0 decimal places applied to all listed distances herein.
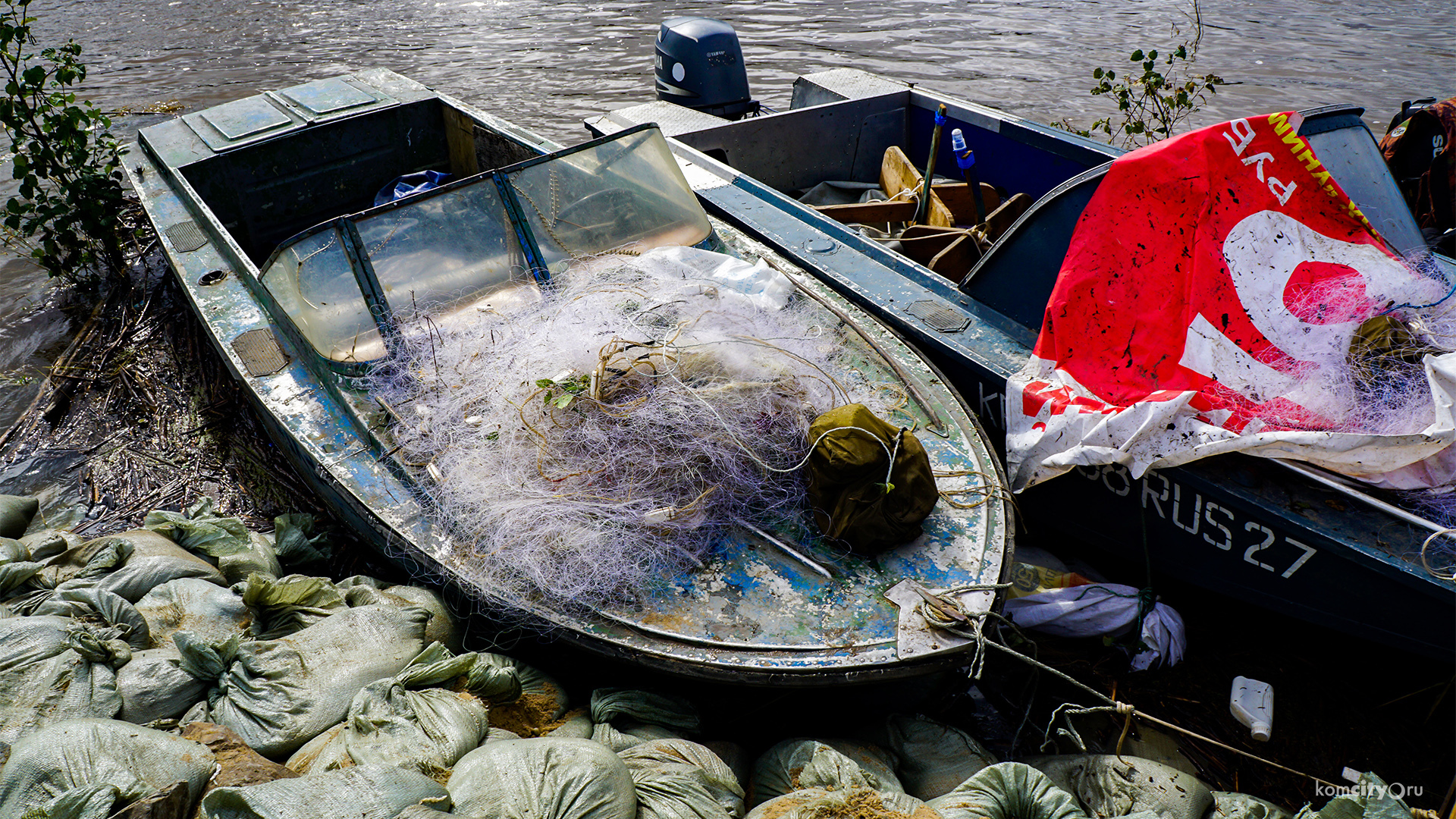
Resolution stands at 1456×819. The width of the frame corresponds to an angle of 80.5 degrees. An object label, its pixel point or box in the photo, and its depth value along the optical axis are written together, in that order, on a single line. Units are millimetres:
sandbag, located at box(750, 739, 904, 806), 2514
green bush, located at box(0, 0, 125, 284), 5707
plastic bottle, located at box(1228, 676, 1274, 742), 3107
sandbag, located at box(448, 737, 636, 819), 2213
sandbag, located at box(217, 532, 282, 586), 3396
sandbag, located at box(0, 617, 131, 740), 2521
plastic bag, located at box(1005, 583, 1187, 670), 3398
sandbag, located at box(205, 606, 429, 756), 2629
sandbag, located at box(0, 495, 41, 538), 3770
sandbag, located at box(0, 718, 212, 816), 2135
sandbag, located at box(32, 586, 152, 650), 2869
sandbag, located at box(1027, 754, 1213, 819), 2602
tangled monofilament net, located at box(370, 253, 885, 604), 2928
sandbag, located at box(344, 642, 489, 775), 2445
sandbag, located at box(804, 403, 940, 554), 2881
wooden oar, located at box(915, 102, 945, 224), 4926
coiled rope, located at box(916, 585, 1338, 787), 2643
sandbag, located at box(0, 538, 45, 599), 3047
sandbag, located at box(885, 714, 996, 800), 2734
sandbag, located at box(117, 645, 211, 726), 2621
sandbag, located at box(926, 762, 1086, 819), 2332
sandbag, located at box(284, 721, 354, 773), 2424
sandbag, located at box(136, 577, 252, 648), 2959
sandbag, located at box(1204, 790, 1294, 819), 2561
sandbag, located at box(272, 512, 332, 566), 3711
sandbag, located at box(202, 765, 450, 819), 2084
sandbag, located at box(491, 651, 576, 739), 2809
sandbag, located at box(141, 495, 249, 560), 3504
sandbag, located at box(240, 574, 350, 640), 3014
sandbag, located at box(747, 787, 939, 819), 2270
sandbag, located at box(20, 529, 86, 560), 3337
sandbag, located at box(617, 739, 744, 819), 2357
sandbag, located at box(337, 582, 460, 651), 3156
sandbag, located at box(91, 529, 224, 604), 3090
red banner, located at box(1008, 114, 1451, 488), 3137
